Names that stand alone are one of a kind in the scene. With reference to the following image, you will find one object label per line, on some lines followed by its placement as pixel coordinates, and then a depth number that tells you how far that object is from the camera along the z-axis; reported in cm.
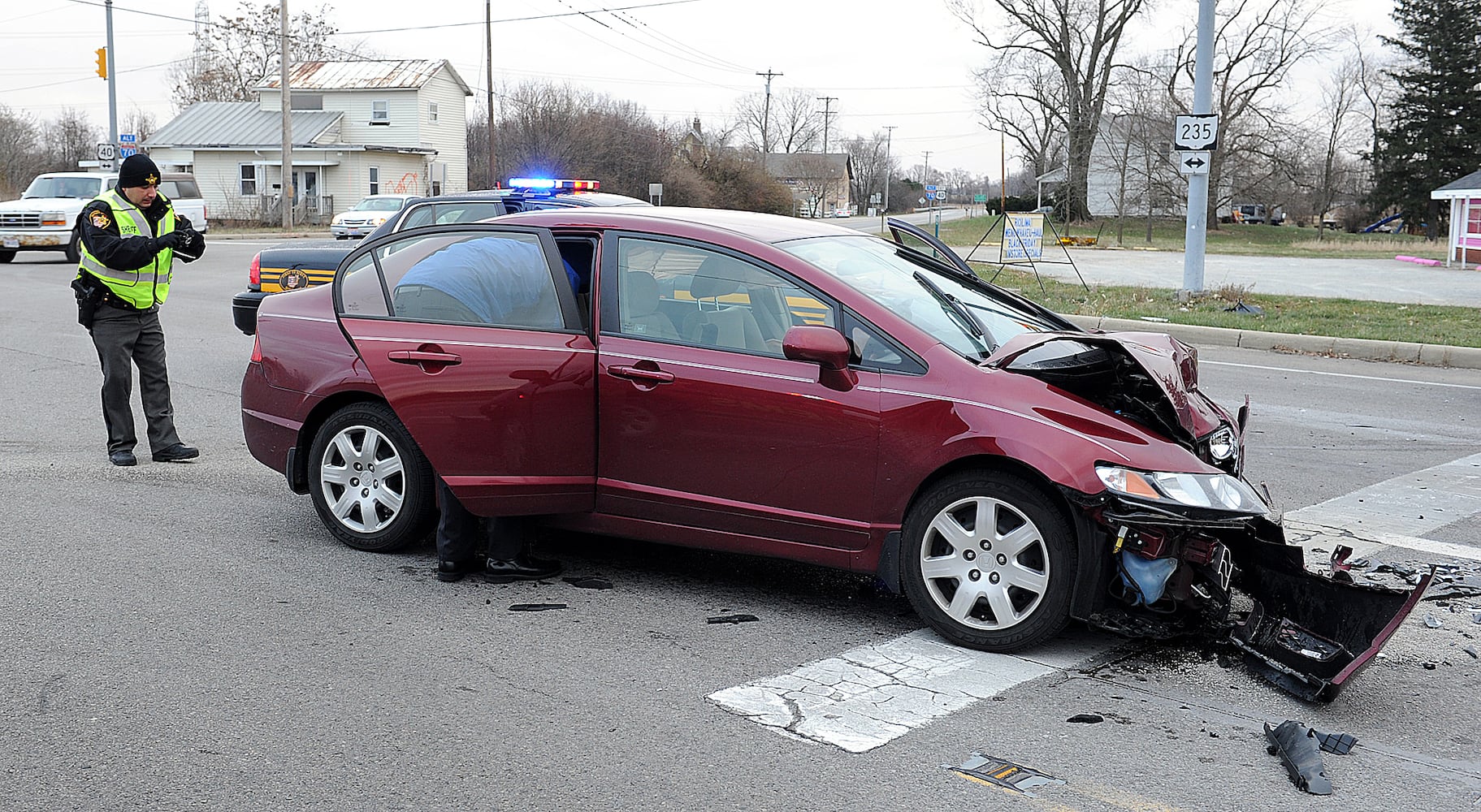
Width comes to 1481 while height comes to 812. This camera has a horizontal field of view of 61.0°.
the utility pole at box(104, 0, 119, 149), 3892
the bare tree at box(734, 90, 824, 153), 11994
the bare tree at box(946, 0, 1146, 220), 5916
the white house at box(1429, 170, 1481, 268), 3159
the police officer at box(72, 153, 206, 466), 722
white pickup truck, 2514
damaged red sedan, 439
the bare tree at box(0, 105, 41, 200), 6512
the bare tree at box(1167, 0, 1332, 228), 5478
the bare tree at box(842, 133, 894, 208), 13425
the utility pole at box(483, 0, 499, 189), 4534
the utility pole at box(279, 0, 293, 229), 4019
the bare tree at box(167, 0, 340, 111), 6775
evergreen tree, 5634
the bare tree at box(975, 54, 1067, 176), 6356
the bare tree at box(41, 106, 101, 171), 7881
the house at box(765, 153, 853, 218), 10362
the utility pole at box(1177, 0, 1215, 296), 1720
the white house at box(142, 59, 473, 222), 5272
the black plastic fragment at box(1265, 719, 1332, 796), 348
